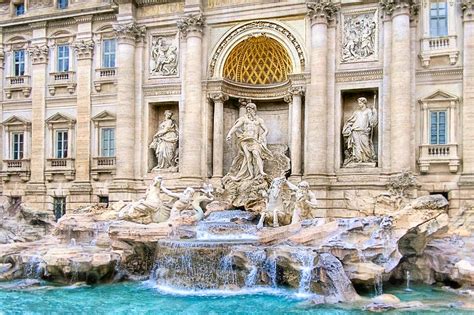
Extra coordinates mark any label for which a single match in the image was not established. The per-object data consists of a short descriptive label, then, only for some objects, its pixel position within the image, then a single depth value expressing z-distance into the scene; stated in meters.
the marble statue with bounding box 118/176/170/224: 20.12
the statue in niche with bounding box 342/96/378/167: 21.61
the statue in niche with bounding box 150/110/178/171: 24.42
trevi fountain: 14.53
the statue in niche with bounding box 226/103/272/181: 22.31
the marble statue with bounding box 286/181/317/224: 18.39
